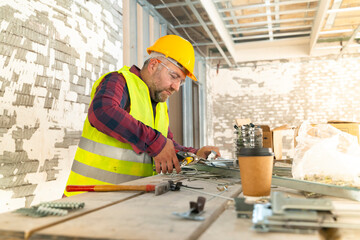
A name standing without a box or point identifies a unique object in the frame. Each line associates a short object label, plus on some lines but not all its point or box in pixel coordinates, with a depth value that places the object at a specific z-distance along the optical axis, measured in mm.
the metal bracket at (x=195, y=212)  699
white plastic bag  1096
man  1619
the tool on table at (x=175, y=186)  1139
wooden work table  605
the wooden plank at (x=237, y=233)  601
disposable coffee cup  983
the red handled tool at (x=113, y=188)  1074
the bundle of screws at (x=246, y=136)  1594
